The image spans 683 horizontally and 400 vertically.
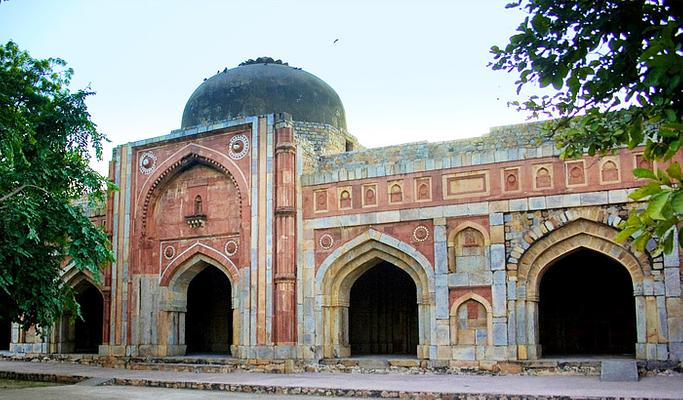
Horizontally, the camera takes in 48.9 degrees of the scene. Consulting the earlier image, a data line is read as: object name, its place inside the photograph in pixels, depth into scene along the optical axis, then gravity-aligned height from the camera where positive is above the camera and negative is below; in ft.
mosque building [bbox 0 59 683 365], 43.21 +3.29
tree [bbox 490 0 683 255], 12.80 +5.08
